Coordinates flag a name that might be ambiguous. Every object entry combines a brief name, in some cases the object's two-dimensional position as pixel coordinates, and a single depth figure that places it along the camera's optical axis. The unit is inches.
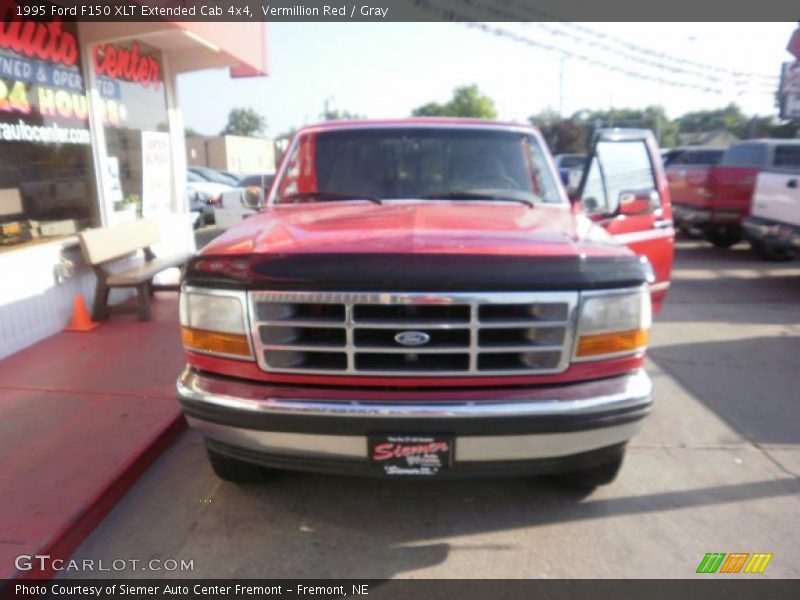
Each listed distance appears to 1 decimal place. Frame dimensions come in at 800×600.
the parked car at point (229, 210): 481.4
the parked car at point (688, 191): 430.3
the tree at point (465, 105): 2778.1
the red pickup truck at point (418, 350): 97.7
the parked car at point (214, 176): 808.9
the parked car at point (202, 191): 640.4
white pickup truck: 317.1
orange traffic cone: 233.6
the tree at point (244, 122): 3034.5
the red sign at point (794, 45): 435.8
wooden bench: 237.1
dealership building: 214.4
